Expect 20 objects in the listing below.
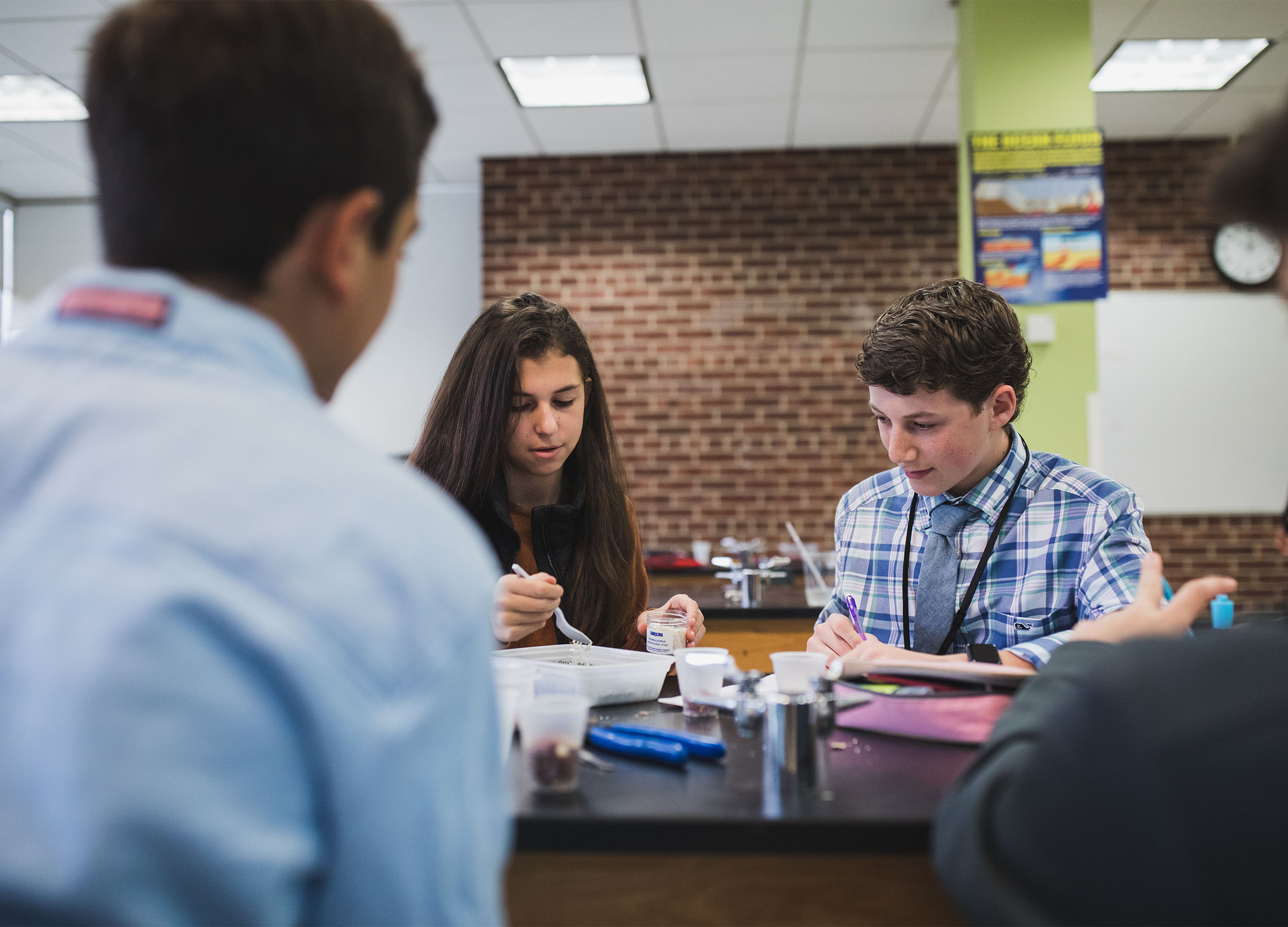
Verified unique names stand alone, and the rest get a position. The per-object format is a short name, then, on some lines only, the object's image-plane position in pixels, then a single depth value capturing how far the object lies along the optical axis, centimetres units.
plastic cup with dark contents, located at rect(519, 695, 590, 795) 96
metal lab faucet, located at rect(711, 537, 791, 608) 284
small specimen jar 154
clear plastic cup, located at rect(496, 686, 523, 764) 106
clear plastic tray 130
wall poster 321
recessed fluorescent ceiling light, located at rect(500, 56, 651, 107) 399
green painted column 327
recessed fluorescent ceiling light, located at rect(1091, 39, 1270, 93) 388
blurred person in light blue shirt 42
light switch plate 325
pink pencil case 110
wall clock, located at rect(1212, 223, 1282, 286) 485
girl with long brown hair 180
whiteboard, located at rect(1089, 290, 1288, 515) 481
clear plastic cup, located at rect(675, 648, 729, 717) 127
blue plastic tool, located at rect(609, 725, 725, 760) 107
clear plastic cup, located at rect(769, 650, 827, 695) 105
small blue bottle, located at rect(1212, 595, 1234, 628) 227
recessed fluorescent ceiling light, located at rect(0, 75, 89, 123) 406
